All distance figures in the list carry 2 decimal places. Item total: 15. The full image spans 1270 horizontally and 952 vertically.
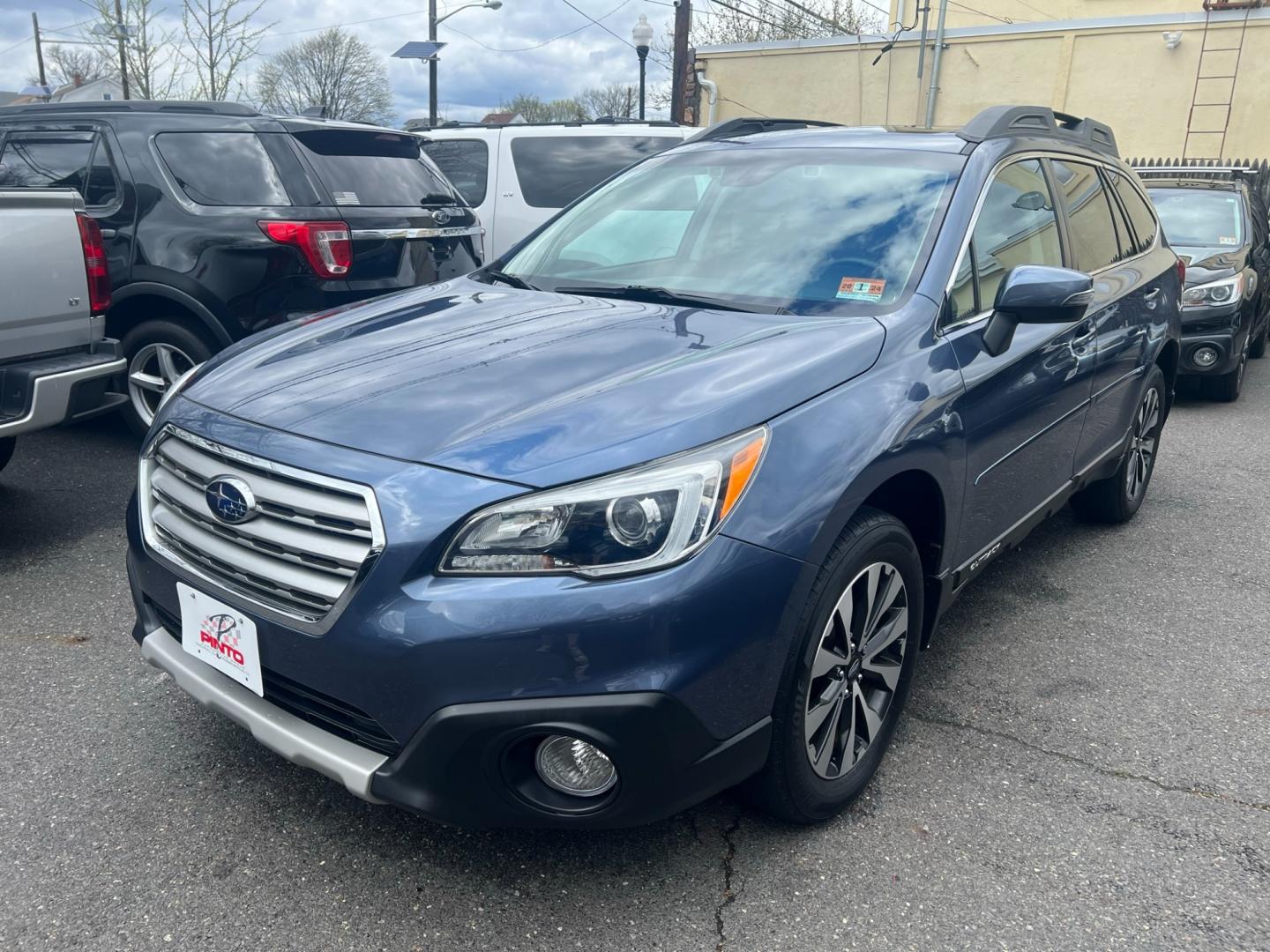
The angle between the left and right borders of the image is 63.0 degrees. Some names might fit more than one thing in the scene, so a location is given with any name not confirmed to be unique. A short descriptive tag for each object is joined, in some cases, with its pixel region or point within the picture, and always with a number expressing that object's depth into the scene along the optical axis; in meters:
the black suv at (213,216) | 5.02
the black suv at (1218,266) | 7.66
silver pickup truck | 3.87
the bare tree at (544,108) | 44.12
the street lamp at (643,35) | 17.53
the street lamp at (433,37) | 22.27
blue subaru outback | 1.97
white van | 8.11
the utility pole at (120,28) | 14.84
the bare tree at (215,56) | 15.24
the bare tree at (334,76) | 42.16
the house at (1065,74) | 18.33
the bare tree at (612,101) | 42.03
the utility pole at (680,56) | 19.45
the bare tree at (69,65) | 46.38
